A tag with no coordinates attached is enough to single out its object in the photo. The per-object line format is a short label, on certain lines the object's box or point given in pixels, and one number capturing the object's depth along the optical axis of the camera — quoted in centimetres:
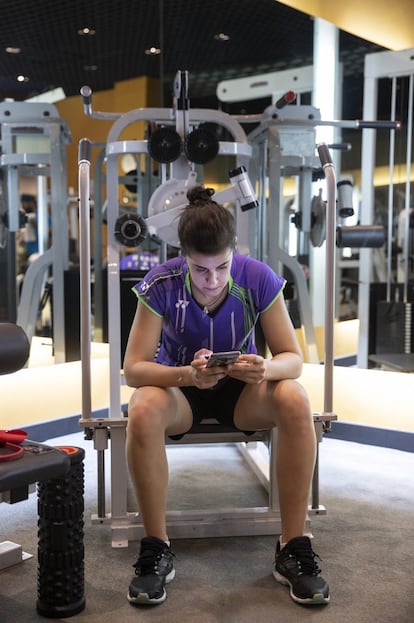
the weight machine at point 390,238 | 415
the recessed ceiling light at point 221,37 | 507
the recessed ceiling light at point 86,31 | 474
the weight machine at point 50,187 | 404
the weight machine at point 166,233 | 227
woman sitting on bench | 187
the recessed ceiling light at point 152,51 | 499
